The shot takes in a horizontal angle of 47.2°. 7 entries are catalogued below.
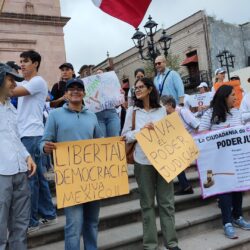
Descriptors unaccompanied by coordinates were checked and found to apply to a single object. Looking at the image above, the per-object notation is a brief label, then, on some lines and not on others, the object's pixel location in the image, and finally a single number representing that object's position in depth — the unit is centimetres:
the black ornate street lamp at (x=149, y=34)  870
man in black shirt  397
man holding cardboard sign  260
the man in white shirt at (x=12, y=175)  237
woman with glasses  294
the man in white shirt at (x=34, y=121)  305
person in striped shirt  348
